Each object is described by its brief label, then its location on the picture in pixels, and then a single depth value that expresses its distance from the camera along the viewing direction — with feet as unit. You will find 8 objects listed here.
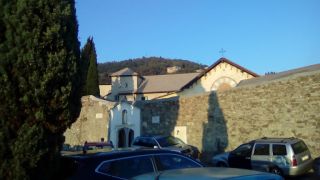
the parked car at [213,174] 11.25
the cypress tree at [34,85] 22.05
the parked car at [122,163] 18.24
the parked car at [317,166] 34.67
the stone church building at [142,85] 152.85
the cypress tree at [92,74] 119.14
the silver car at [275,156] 38.78
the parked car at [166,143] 53.90
